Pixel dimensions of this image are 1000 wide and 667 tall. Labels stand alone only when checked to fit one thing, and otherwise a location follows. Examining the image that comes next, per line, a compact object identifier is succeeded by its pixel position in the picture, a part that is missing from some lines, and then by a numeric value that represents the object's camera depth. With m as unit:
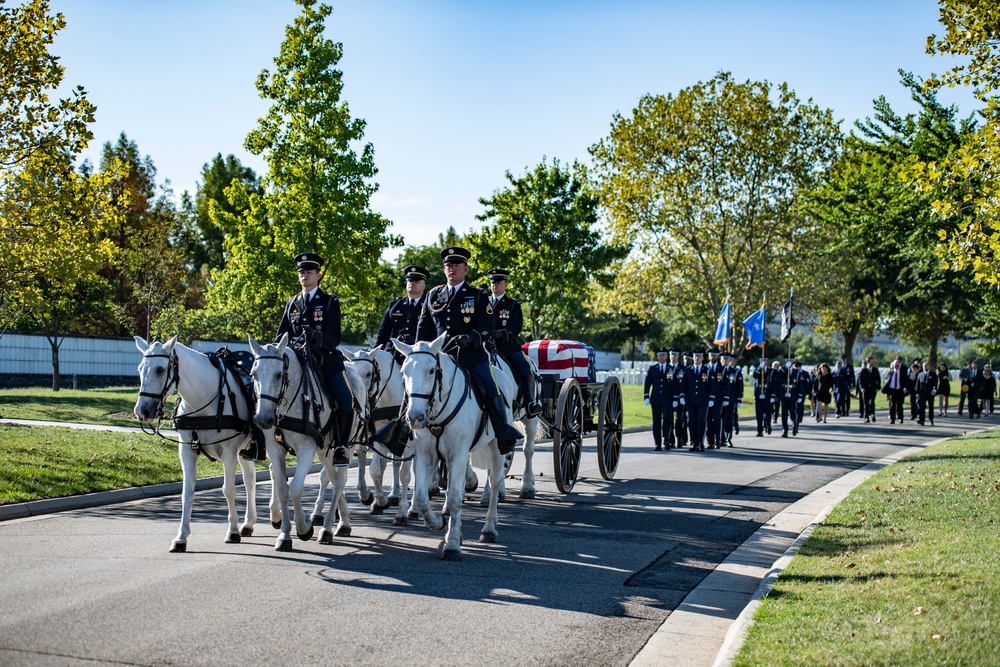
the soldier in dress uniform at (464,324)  9.62
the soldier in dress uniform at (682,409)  21.73
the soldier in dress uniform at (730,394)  22.62
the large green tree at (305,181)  26.53
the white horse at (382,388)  10.59
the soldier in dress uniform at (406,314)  11.66
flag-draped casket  14.70
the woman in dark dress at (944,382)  37.53
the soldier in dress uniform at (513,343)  11.86
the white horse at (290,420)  8.77
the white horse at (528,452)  12.48
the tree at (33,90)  16.81
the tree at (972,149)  15.16
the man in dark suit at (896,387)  31.88
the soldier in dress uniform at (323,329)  9.79
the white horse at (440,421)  8.54
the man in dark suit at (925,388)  31.48
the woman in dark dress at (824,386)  33.16
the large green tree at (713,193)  38.22
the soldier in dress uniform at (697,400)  21.56
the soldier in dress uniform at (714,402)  21.89
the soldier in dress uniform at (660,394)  21.62
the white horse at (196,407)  8.77
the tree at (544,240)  36.59
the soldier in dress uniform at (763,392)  25.58
